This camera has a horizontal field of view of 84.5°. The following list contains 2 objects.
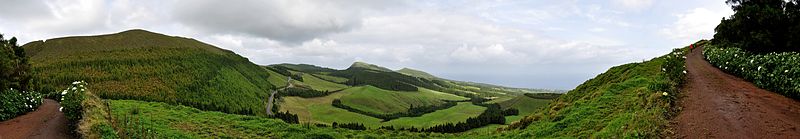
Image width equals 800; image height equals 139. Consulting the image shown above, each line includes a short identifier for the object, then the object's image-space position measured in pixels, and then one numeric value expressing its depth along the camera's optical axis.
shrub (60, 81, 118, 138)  18.05
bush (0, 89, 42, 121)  23.78
